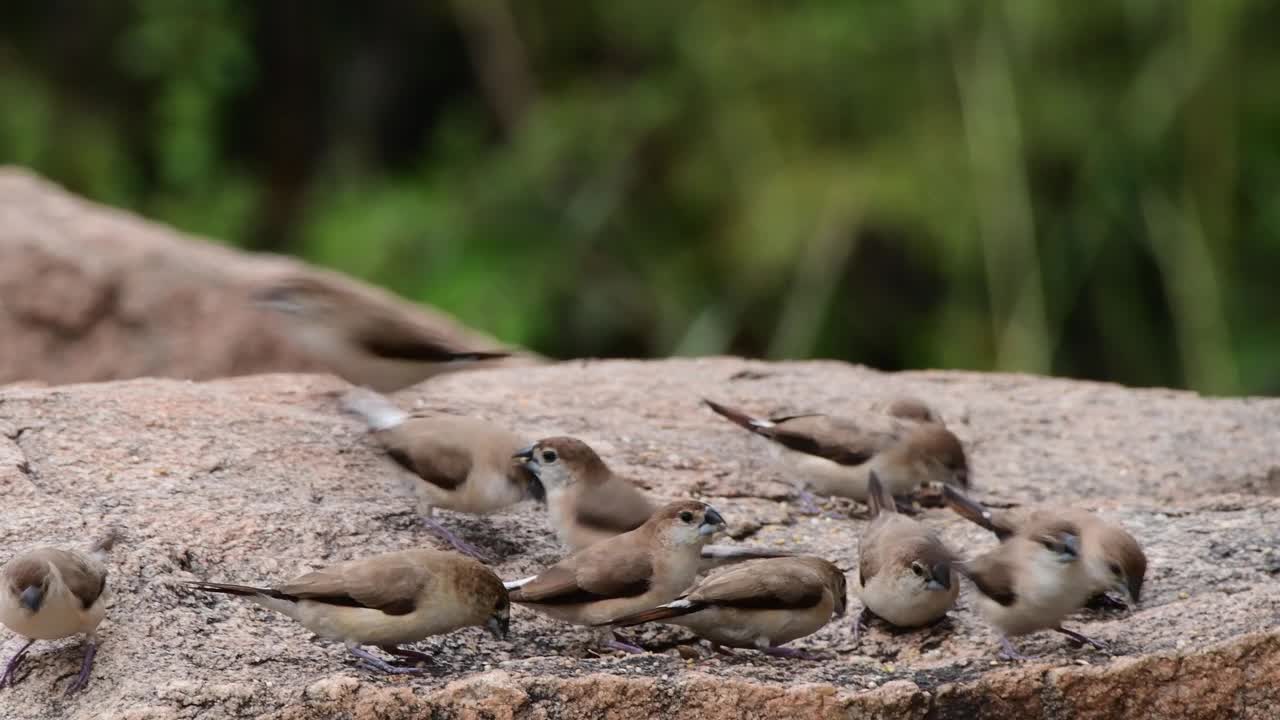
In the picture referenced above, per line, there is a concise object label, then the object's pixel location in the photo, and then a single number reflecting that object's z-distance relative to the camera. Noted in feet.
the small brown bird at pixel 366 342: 44.27
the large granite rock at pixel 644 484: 29.19
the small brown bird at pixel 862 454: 39.70
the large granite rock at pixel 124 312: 57.41
